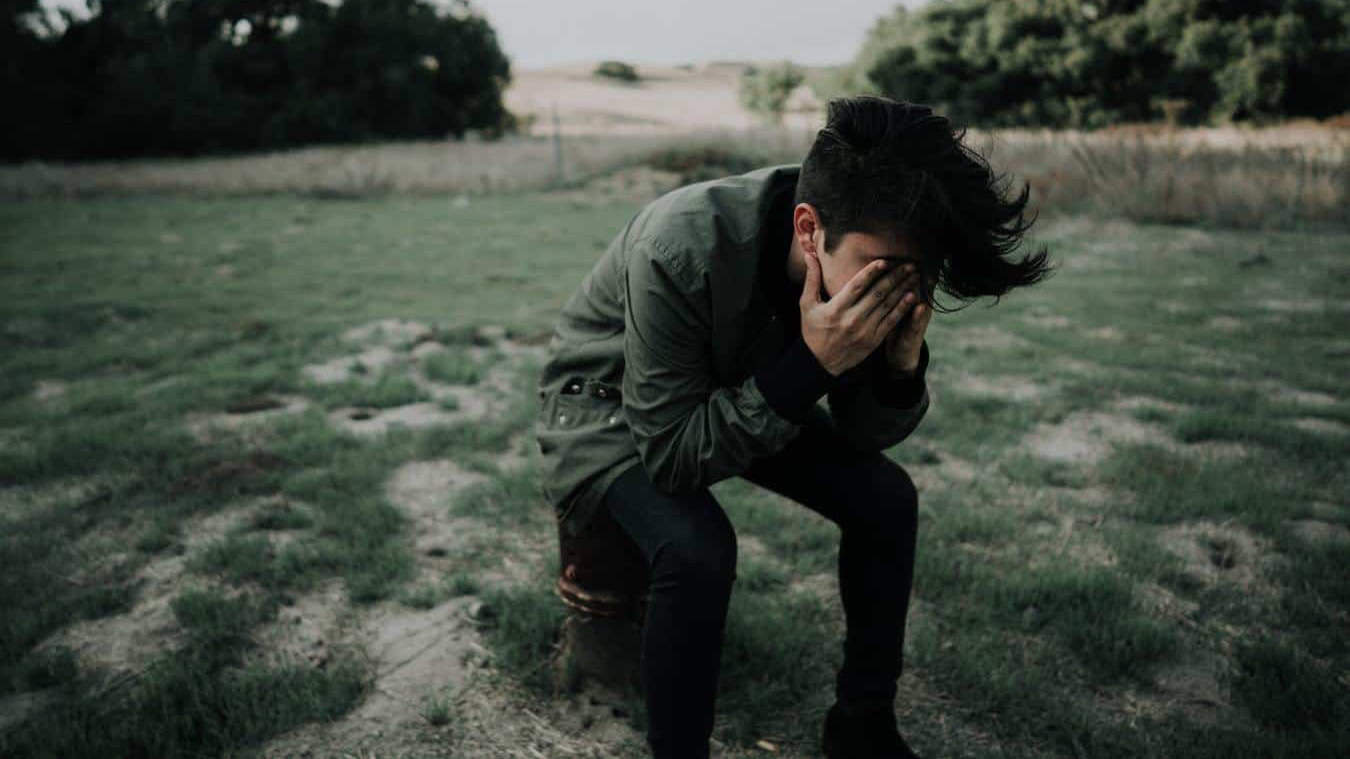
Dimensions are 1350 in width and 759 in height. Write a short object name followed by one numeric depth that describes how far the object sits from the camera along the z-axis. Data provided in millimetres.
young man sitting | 1644
